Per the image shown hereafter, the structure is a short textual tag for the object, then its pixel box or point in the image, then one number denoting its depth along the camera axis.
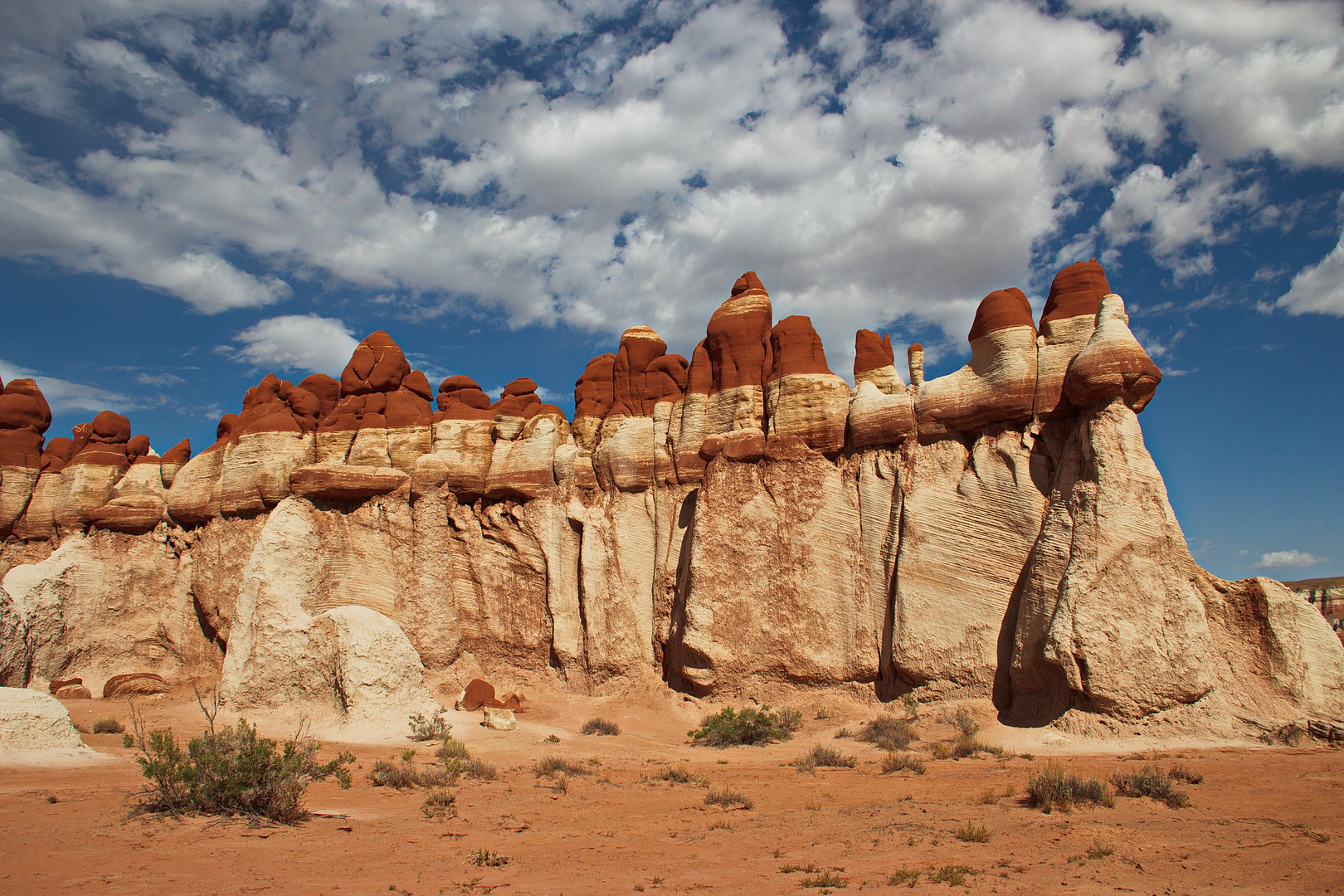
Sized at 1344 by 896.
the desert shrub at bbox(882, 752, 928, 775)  10.59
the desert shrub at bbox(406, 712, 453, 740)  14.36
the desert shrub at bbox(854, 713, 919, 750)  12.42
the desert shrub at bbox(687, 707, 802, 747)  13.72
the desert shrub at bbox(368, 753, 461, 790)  10.16
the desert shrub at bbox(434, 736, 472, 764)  12.27
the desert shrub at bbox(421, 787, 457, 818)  8.70
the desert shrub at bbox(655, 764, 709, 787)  10.78
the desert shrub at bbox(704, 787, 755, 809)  9.20
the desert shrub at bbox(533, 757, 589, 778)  11.30
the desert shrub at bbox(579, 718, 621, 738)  15.11
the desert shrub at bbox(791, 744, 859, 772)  11.46
